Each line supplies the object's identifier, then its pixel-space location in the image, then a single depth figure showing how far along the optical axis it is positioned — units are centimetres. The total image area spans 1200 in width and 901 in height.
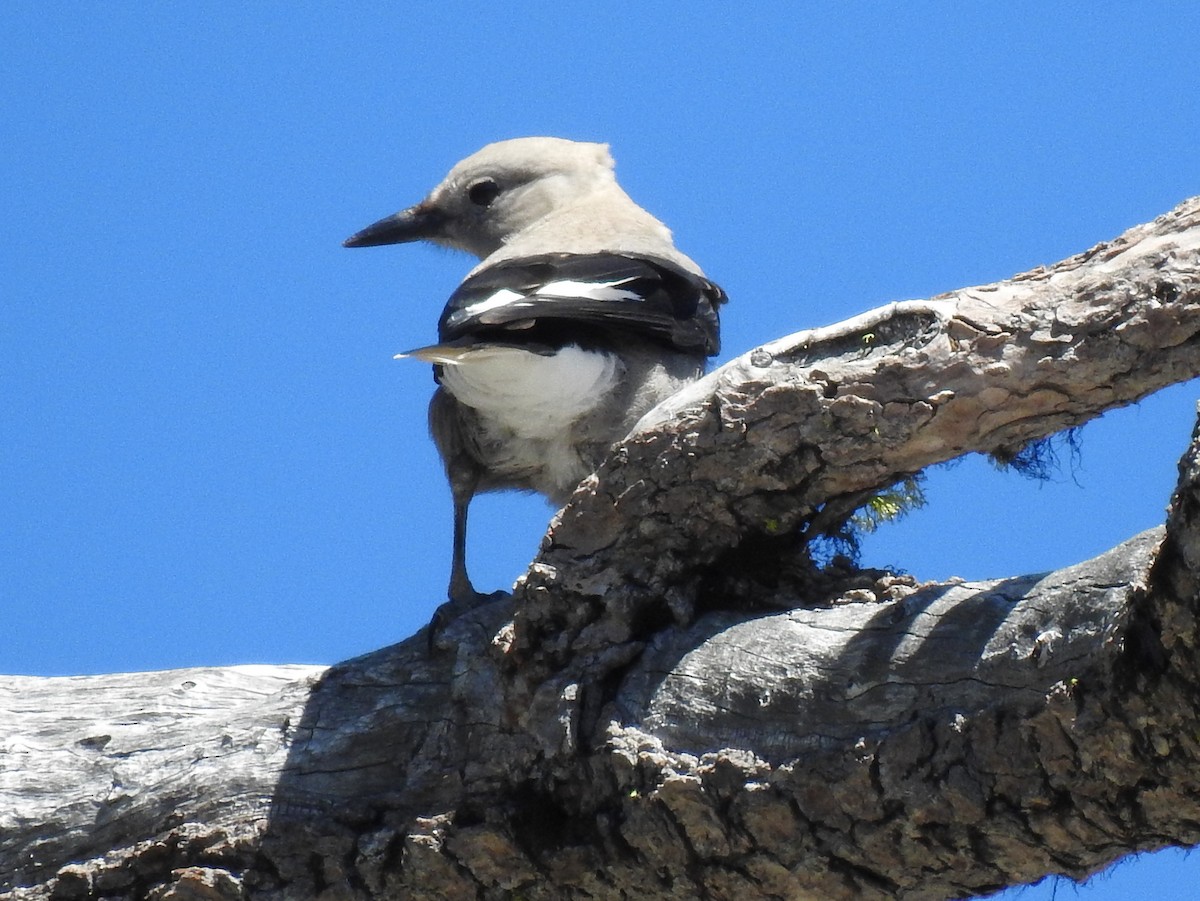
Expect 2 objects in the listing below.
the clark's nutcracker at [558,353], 796
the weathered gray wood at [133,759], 654
